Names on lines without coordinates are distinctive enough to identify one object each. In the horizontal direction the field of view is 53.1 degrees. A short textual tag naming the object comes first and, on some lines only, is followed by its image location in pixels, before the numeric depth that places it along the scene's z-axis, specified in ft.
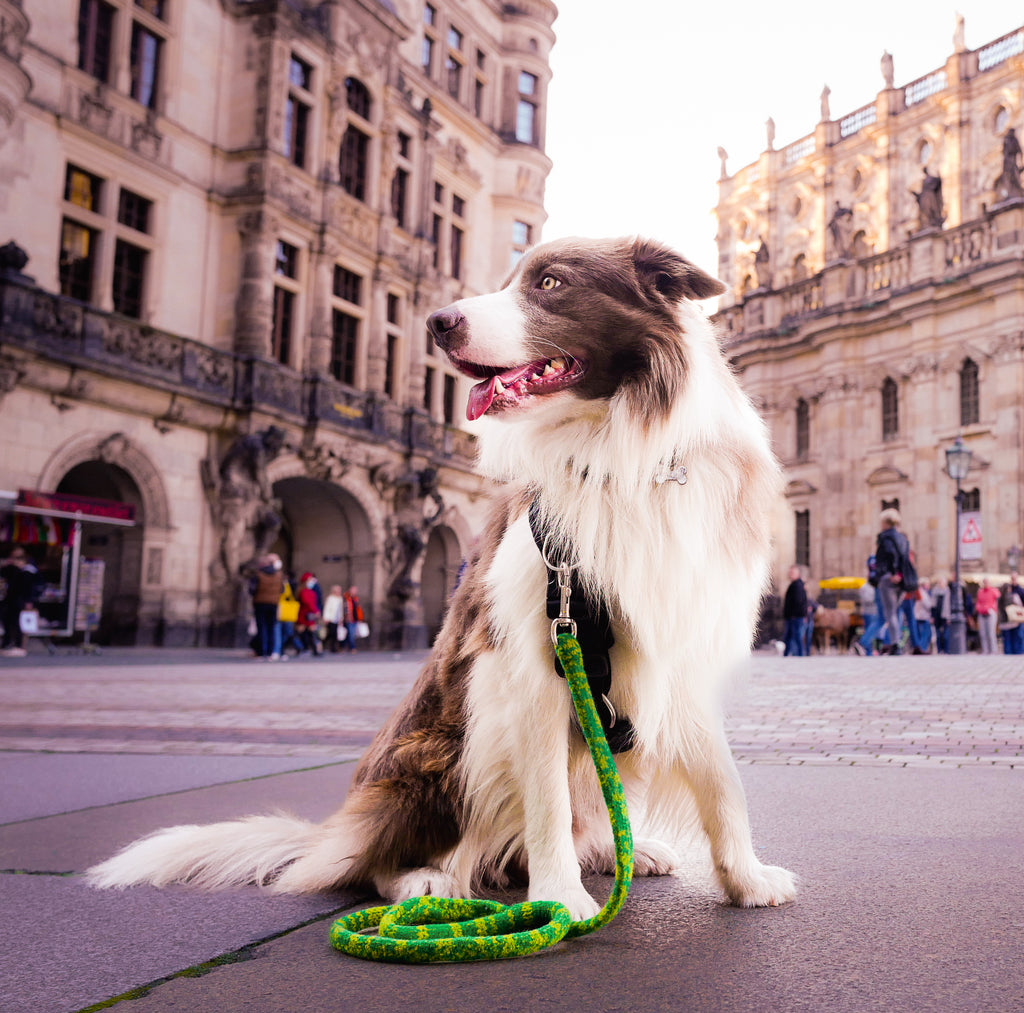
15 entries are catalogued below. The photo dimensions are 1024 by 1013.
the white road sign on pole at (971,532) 75.10
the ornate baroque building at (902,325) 114.62
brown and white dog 7.31
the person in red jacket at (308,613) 73.36
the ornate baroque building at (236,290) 65.87
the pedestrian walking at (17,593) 56.80
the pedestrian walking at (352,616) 84.37
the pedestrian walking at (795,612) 67.05
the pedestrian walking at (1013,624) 68.03
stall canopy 61.36
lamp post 79.71
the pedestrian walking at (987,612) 72.08
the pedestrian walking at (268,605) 60.59
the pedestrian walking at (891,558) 54.90
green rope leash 6.31
